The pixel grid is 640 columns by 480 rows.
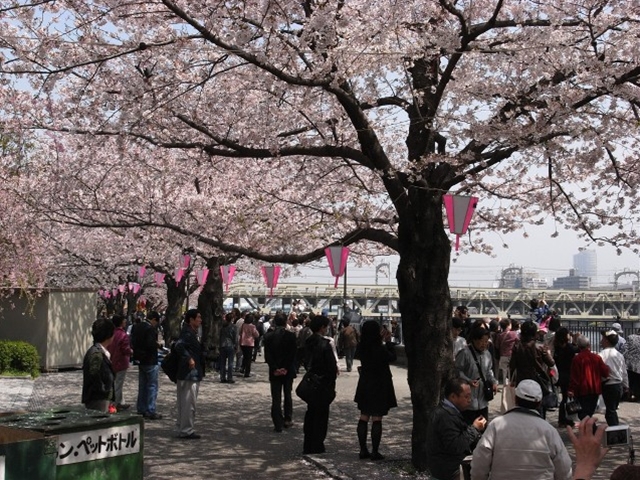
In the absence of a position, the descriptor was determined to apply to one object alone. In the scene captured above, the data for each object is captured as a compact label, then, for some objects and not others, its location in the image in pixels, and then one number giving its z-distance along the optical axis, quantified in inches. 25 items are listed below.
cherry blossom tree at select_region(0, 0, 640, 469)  335.9
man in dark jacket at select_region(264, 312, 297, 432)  480.4
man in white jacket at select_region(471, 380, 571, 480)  193.0
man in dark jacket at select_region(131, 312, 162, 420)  522.6
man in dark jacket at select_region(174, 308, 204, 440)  460.1
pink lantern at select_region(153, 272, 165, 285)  1159.8
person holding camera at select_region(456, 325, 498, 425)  368.2
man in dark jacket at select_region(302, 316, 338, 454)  409.7
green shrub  815.7
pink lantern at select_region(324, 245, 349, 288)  486.4
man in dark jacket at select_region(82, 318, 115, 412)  344.5
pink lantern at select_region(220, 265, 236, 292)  893.8
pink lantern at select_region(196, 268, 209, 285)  848.7
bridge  2923.2
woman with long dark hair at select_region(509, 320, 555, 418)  409.7
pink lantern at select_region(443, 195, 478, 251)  403.9
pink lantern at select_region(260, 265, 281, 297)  794.2
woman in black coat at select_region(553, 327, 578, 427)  496.4
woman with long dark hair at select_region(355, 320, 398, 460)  393.7
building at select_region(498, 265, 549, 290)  1940.5
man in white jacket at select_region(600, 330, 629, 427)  453.4
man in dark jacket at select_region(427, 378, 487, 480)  230.1
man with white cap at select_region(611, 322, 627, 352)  621.6
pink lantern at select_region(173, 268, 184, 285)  893.0
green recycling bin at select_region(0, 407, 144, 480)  198.7
